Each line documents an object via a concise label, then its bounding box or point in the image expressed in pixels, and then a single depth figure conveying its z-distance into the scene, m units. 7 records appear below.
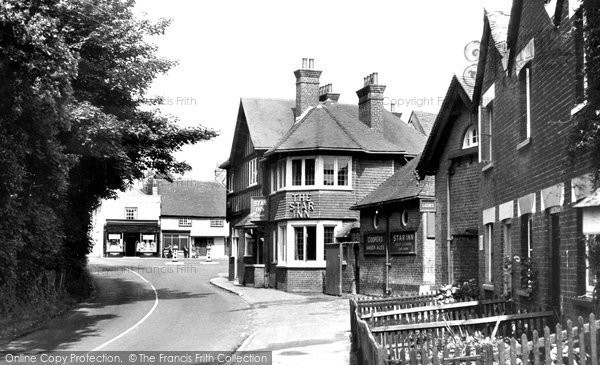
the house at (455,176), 22.39
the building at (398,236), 27.22
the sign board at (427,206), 24.41
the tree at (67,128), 16.94
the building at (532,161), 10.73
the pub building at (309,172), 36.16
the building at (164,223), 85.88
